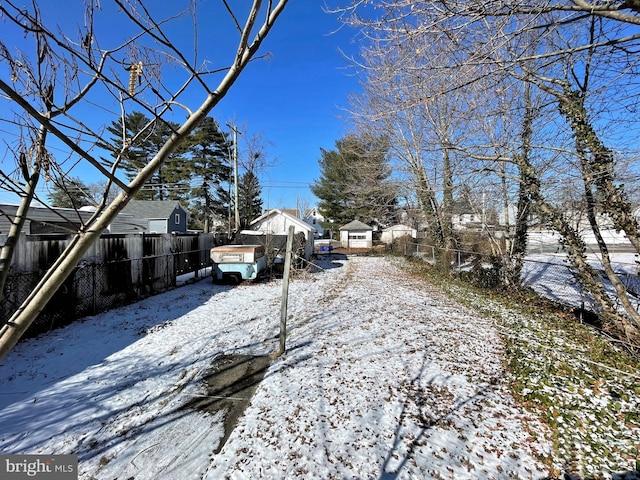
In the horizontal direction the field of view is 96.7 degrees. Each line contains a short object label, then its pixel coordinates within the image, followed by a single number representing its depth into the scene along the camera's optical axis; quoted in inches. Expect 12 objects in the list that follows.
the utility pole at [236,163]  585.0
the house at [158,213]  849.5
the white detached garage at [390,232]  1166.3
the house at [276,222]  700.7
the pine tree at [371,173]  526.0
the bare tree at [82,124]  29.0
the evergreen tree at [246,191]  719.7
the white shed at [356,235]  1149.1
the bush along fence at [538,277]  222.4
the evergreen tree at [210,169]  914.7
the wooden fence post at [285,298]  171.2
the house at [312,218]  1831.7
